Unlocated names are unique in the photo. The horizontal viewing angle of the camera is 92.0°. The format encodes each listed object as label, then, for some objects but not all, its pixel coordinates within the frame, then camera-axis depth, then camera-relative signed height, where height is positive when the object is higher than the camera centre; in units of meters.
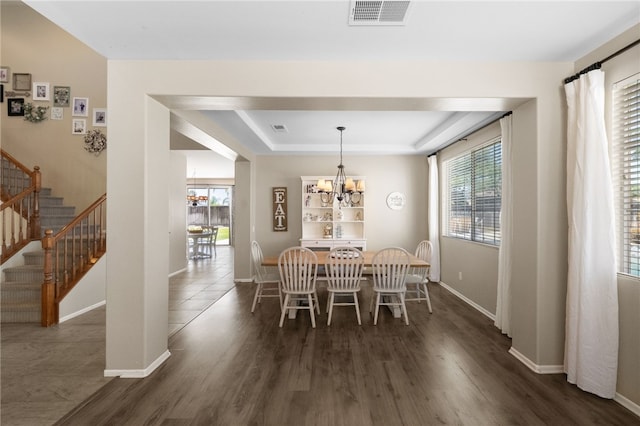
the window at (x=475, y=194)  4.07 +0.29
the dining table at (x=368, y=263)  3.90 -0.66
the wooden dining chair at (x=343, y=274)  3.72 -0.76
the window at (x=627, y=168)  2.13 +0.33
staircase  3.82 -1.01
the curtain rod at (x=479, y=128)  3.54 +1.19
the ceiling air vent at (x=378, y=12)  1.90 +1.29
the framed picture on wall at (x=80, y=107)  5.55 +1.86
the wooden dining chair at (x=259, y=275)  4.27 -0.91
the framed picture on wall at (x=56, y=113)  5.54 +1.74
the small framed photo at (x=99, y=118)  5.57 +1.67
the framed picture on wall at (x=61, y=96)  5.54 +2.05
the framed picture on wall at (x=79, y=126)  5.55 +1.51
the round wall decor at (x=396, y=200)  6.44 +0.26
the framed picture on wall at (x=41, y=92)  5.52 +2.11
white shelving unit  6.16 -0.16
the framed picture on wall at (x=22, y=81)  5.48 +2.28
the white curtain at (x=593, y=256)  2.21 -0.31
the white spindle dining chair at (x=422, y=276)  4.16 -0.89
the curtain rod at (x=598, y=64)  2.10 +1.13
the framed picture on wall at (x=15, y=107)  5.47 +1.82
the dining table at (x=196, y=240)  9.04 -0.86
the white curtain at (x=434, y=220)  5.89 -0.13
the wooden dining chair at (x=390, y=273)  3.70 -0.73
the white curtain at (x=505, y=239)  3.42 -0.29
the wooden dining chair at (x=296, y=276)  3.64 -0.77
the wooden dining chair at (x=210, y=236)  9.39 -0.77
